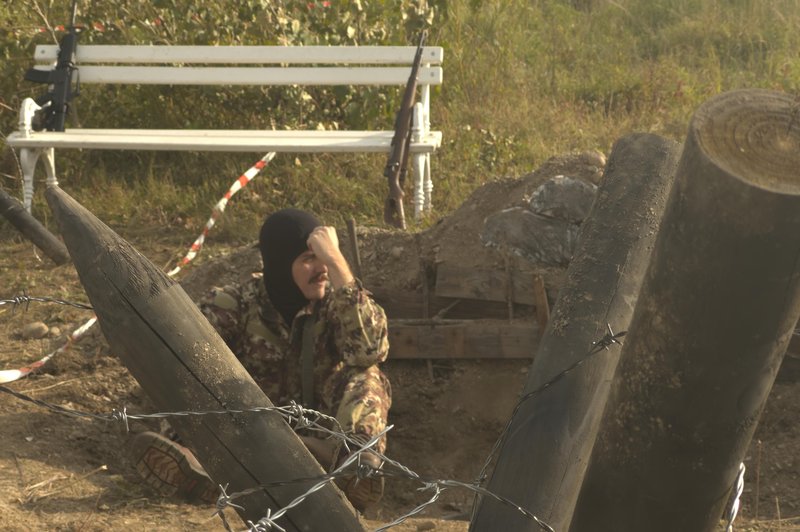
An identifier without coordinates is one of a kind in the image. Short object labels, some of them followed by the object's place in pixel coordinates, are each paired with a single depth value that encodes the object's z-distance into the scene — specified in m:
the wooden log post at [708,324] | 2.10
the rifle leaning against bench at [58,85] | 8.28
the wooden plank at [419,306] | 5.64
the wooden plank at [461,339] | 5.35
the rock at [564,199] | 5.46
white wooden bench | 7.76
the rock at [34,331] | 6.12
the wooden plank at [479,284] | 5.49
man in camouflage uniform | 4.58
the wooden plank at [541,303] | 5.32
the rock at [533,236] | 5.45
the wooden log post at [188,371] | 2.45
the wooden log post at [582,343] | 2.57
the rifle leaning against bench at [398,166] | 7.58
